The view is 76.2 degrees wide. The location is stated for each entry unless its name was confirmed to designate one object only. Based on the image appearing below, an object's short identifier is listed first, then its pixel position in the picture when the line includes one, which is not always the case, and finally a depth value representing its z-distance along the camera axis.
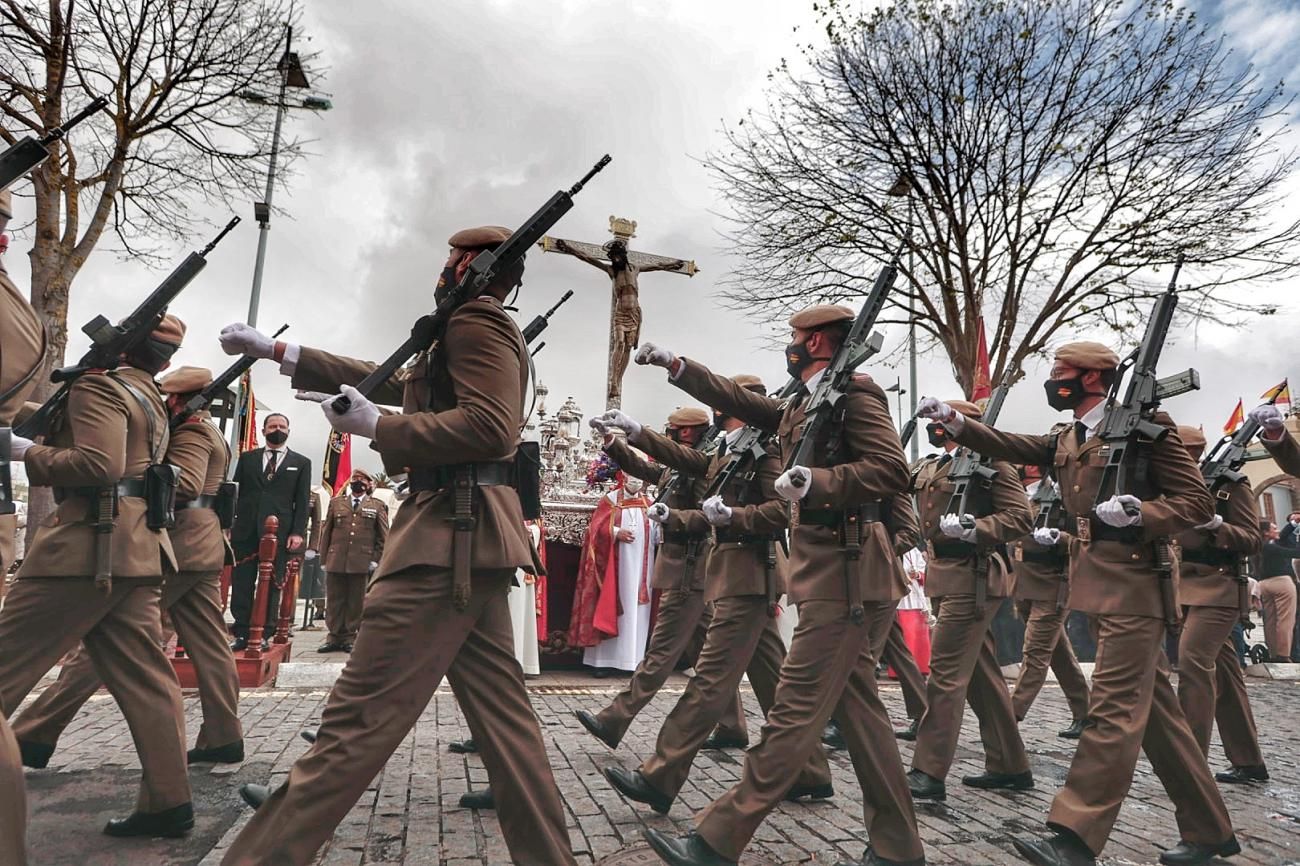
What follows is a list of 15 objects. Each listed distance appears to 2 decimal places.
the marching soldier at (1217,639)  4.95
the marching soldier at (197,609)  4.05
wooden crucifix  13.25
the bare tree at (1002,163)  13.63
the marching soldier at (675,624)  5.03
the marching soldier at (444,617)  2.32
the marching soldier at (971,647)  4.61
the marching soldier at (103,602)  3.29
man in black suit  9.02
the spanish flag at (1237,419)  12.78
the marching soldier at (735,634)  3.93
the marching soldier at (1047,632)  6.23
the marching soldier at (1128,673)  3.32
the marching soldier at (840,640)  3.06
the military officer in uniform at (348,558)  10.09
